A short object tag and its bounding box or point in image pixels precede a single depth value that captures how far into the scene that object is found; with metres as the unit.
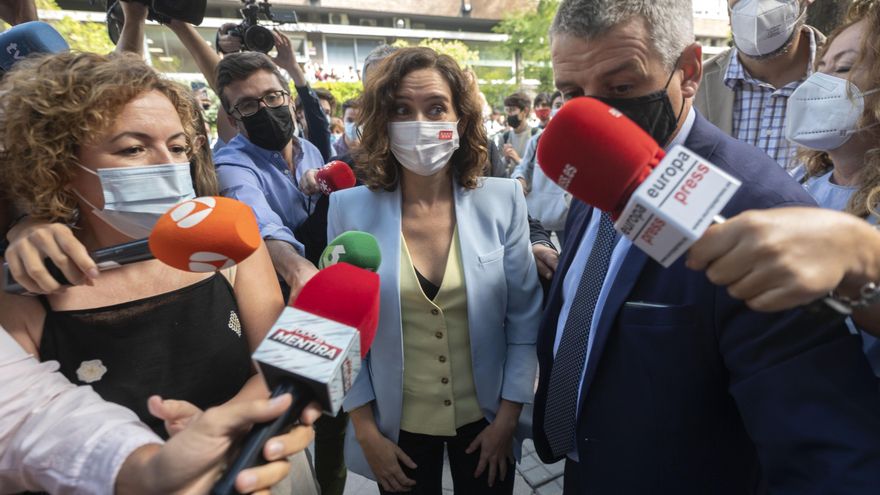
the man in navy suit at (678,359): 0.88
